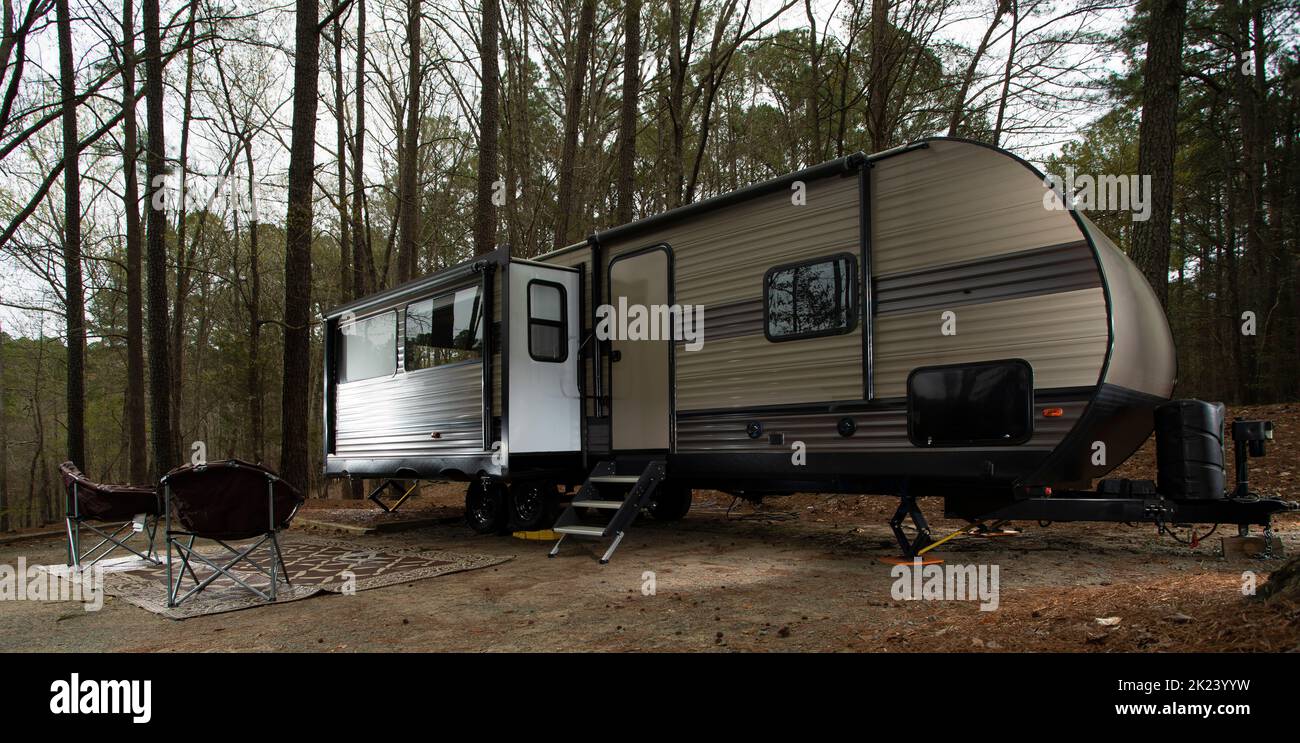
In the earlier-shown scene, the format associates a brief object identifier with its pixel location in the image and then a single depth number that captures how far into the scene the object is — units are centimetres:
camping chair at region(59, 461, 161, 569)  581
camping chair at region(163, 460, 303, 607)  471
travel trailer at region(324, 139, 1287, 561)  477
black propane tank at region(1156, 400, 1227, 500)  507
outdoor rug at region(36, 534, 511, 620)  502
